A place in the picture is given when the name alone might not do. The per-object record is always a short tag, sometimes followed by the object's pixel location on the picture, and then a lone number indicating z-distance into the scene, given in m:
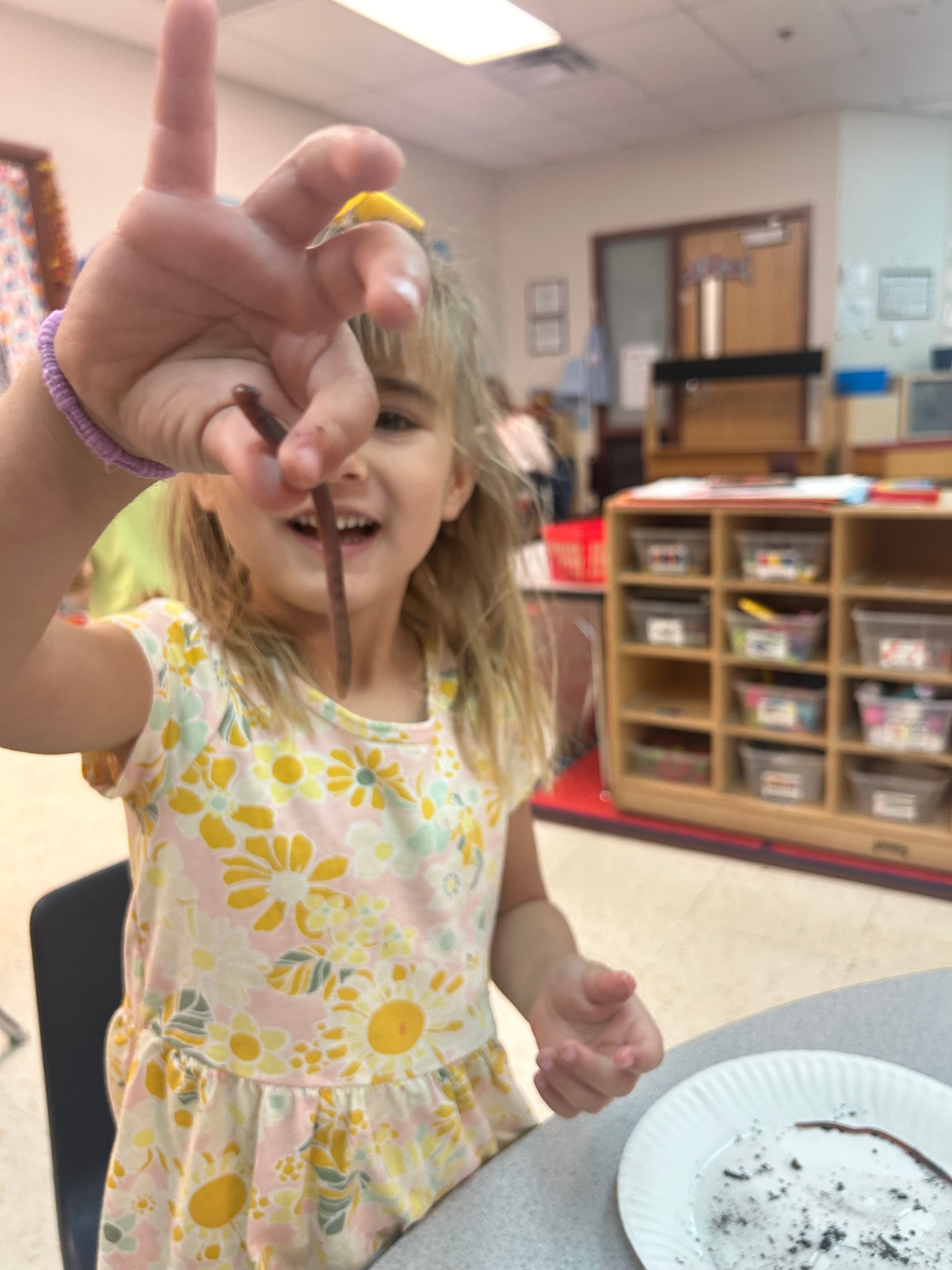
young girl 0.65
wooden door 5.03
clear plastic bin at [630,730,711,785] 2.60
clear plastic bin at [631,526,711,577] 2.44
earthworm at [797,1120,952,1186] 0.60
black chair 0.85
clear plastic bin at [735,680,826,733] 2.37
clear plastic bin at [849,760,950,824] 2.27
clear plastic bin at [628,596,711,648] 2.50
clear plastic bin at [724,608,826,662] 2.31
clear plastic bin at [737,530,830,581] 2.27
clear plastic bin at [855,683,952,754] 2.19
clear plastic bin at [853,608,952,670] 2.14
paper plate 0.57
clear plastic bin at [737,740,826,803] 2.43
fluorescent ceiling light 3.39
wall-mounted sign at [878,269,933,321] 5.01
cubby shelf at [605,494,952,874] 2.24
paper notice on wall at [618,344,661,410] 5.61
